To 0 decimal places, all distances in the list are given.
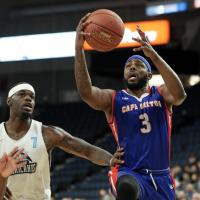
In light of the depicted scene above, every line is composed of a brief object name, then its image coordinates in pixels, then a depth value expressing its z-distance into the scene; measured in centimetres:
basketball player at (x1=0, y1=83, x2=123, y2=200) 1099
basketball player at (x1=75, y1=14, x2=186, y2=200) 1005
